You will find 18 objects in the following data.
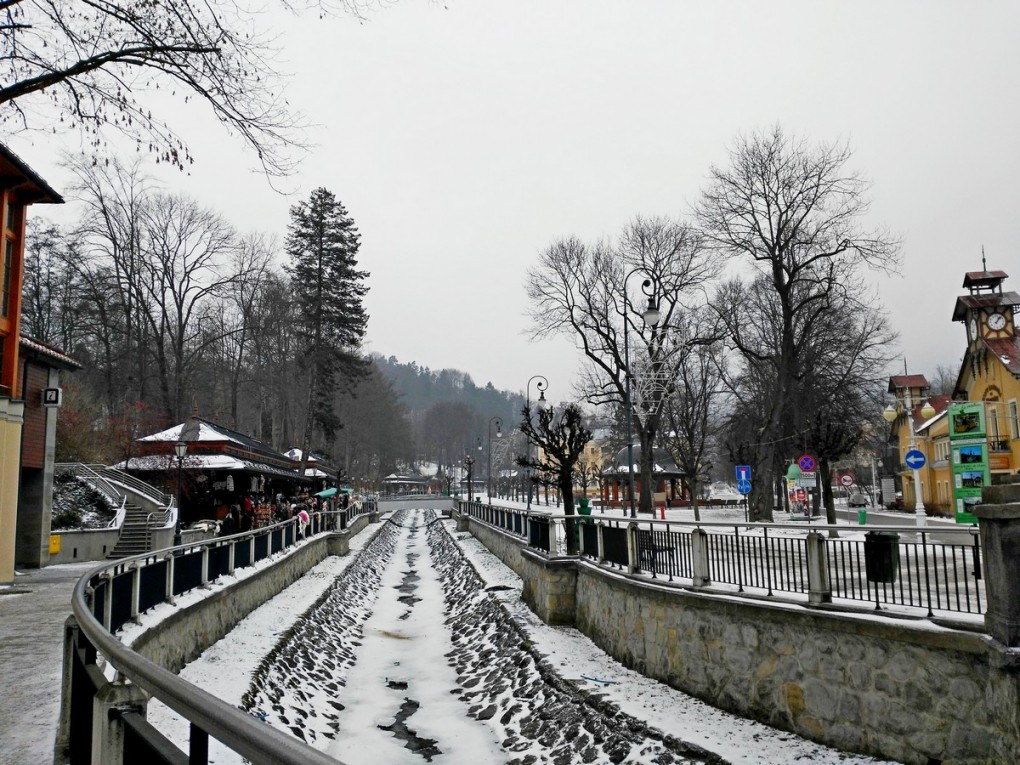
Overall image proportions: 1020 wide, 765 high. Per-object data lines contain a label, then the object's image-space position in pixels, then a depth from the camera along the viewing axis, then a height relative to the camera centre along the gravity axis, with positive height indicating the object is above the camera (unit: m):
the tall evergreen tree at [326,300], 44.38 +10.65
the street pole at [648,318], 19.34 +3.91
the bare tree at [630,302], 35.59 +8.71
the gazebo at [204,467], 31.28 +0.53
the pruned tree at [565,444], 22.80 +0.88
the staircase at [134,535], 24.59 -1.79
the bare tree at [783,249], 28.61 +8.45
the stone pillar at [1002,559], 6.18 -0.80
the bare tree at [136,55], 7.11 +4.13
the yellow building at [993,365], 35.53 +4.96
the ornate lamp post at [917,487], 25.56 -0.78
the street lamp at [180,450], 22.88 +0.92
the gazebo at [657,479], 53.38 -0.62
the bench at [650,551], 11.49 -1.26
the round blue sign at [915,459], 23.14 +0.18
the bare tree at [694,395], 40.00 +4.22
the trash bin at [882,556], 7.91 -0.96
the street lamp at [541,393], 27.84 +3.07
